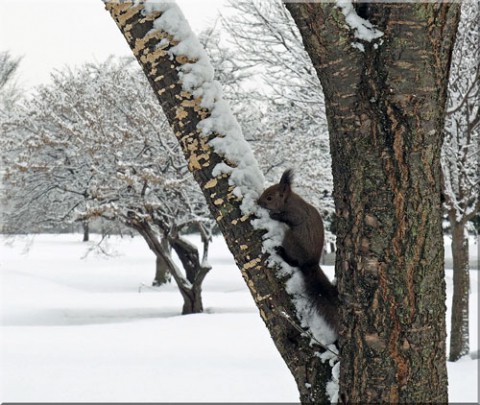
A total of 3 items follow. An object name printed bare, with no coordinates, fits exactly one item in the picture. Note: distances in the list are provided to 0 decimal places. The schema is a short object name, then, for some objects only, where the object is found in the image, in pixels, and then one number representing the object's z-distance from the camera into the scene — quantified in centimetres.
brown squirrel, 483
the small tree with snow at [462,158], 1655
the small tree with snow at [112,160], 2547
